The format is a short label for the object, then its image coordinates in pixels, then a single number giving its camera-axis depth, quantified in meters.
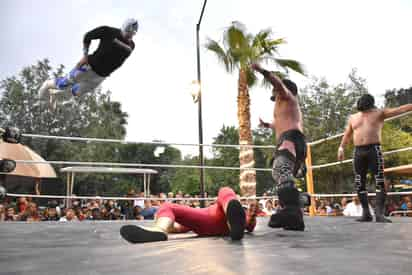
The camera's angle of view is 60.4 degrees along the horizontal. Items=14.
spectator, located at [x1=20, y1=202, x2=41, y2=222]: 5.27
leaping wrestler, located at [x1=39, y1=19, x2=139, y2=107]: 2.95
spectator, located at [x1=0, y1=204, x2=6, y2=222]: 5.56
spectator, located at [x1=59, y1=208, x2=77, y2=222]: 5.55
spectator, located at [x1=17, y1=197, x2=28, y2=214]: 5.63
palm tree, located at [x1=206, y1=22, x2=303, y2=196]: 7.23
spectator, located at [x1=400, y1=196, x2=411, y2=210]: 8.01
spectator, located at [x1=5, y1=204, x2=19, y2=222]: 5.88
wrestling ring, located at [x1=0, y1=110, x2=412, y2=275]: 1.16
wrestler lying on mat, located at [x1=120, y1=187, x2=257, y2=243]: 1.74
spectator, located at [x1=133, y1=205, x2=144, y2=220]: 5.97
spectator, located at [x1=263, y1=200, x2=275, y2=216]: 6.93
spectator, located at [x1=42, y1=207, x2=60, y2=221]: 6.99
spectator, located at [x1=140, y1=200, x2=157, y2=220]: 5.42
